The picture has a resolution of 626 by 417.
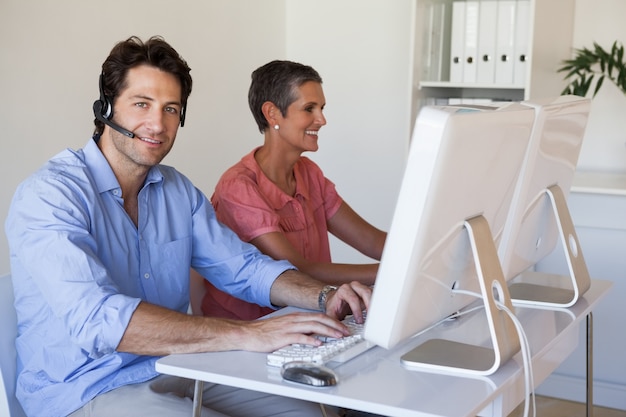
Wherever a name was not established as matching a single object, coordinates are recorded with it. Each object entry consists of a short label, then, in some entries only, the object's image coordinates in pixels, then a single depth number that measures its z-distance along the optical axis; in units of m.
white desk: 1.30
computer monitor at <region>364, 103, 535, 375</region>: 1.22
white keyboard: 1.46
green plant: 3.44
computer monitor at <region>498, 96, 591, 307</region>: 1.66
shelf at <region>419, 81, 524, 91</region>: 3.46
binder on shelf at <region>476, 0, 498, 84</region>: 3.47
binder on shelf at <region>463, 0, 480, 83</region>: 3.50
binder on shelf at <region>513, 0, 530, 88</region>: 3.41
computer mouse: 1.35
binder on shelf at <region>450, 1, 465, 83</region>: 3.53
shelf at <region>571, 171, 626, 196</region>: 3.21
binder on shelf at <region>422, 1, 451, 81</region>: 3.53
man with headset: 1.63
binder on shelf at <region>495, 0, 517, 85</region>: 3.44
